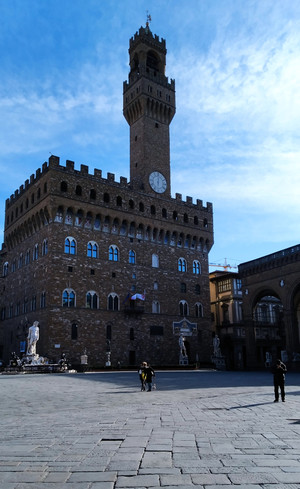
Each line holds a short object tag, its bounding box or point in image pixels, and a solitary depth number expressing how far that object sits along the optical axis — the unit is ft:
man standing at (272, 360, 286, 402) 43.11
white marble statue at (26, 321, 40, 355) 105.09
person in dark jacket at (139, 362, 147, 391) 54.44
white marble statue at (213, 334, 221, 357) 143.43
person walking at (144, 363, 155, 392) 53.62
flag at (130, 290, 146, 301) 132.16
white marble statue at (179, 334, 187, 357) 135.48
